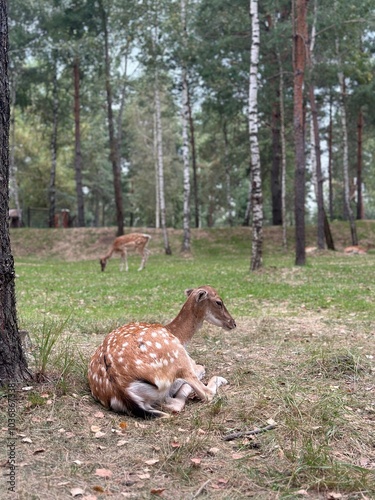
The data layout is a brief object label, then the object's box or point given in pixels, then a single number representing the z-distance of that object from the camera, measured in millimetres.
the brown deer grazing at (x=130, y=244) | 20927
